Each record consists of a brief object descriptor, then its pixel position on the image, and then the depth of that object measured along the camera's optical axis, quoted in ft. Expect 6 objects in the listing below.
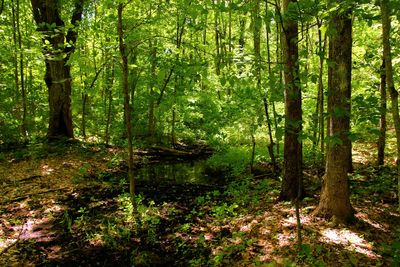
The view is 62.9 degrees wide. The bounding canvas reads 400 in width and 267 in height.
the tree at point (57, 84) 41.81
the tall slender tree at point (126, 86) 21.36
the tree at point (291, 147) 22.09
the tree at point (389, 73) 12.10
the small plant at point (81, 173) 31.42
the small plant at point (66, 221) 21.35
